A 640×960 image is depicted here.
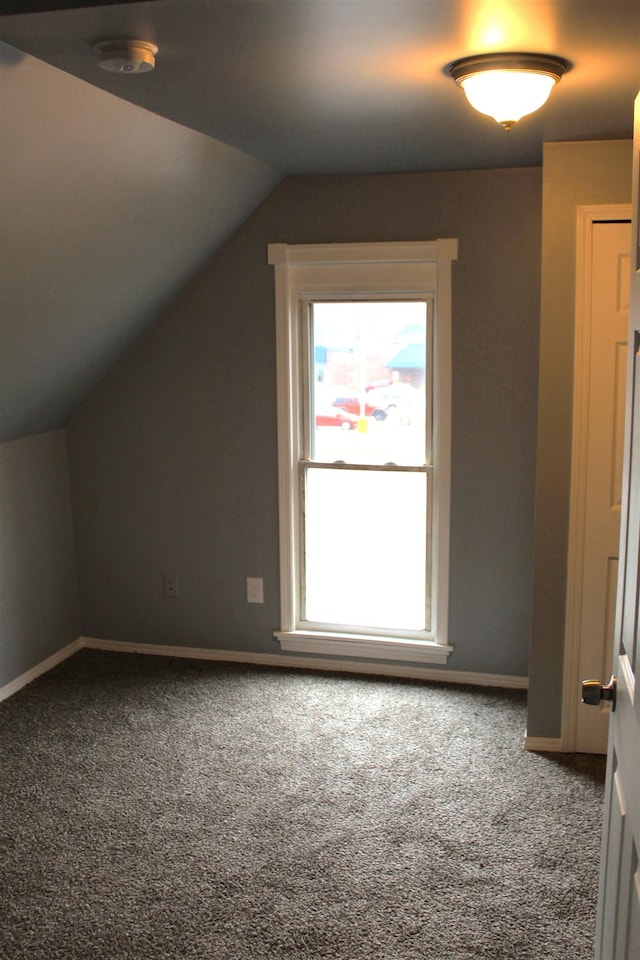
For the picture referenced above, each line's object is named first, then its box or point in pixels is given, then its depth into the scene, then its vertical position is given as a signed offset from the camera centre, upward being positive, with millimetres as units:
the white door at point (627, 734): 1450 -616
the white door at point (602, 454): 3047 -278
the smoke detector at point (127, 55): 1900 +681
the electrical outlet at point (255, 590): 4141 -973
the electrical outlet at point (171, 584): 4254 -969
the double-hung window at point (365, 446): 3801 -310
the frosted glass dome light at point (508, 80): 2059 +683
